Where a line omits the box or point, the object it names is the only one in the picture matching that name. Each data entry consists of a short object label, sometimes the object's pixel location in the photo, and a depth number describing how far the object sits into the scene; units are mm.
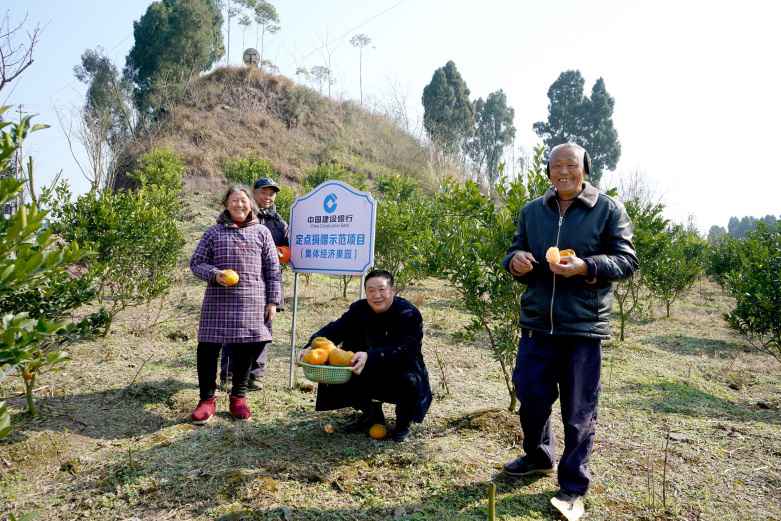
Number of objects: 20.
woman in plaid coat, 3652
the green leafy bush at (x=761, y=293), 5191
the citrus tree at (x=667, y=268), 8586
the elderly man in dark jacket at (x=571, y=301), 2543
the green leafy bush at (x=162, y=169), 15670
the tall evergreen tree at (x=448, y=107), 36031
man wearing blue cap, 4652
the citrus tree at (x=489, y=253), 3781
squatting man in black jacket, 3320
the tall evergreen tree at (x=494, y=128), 40562
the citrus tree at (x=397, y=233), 8158
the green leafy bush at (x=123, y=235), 5883
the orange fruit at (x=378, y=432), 3471
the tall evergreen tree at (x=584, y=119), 36125
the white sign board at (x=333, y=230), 4273
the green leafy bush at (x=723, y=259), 12820
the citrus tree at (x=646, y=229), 7805
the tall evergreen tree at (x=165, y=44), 28766
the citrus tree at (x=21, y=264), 1357
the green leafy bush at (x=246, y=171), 16781
